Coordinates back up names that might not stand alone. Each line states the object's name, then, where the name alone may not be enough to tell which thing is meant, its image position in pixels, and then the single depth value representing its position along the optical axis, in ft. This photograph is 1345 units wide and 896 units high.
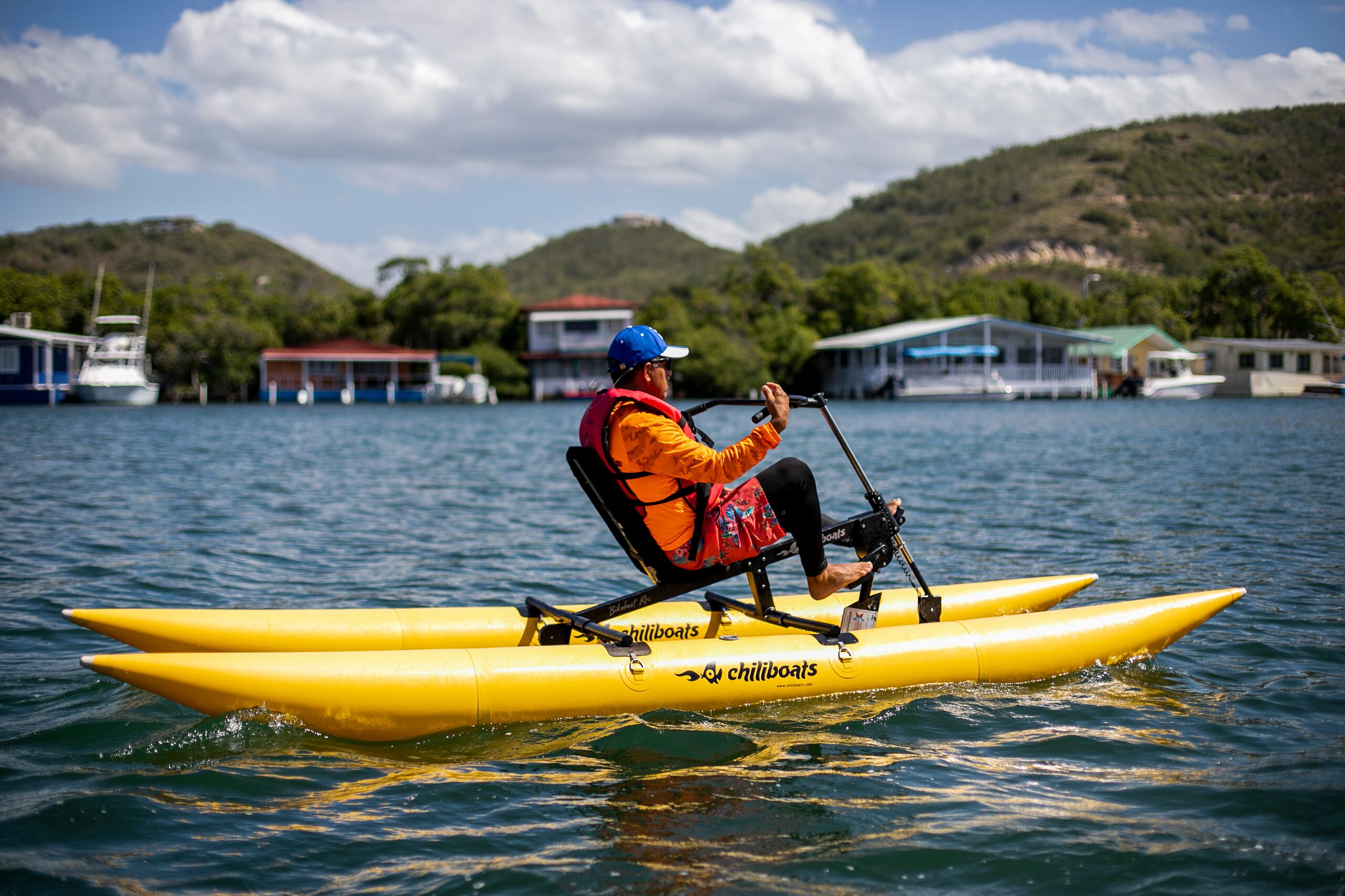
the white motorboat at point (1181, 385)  177.27
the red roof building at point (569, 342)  208.03
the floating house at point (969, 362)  183.11
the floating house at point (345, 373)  204.95
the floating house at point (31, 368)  181.98
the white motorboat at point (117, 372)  179.63
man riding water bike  16.72
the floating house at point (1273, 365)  187.32
